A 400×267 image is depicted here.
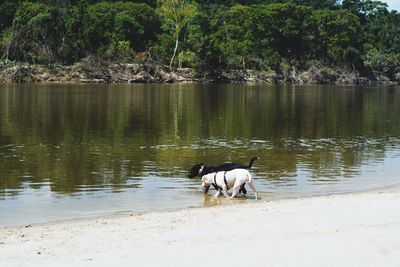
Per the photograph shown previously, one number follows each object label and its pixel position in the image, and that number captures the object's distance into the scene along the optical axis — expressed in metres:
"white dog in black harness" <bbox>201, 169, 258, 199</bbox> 13.80
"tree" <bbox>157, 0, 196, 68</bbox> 105.06
